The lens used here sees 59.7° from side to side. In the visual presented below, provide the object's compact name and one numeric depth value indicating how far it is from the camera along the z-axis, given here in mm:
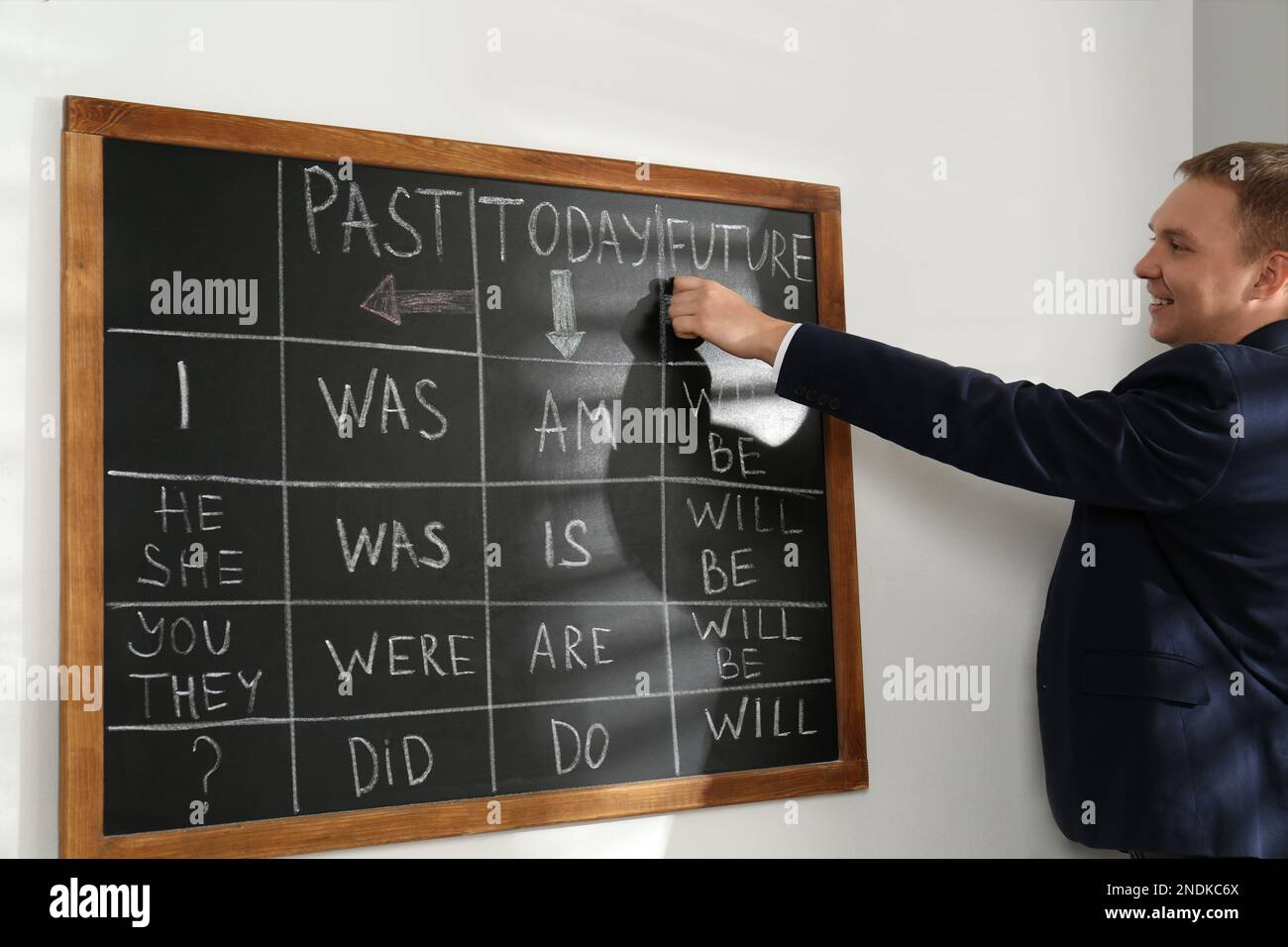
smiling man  1884
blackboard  1592
